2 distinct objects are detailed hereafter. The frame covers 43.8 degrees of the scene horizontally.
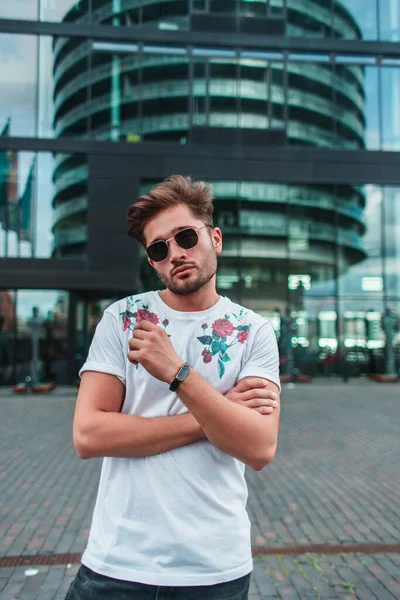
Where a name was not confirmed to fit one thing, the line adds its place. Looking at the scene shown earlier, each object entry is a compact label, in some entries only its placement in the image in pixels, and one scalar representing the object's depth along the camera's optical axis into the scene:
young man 1.41
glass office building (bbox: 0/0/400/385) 16.55
